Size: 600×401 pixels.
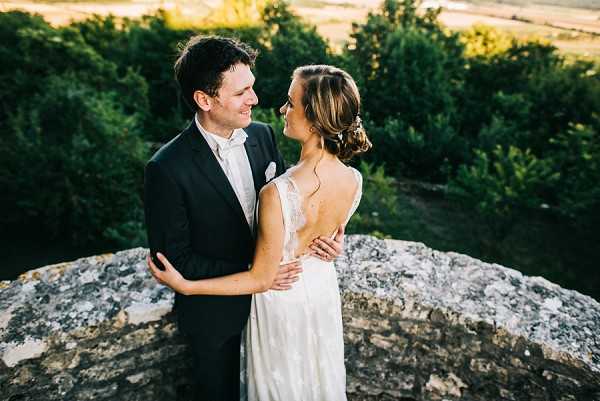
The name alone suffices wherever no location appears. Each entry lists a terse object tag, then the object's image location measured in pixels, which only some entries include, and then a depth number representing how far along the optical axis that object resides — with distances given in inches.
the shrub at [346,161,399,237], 284.4
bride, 74.1
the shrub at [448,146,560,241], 268.8
